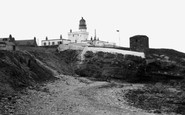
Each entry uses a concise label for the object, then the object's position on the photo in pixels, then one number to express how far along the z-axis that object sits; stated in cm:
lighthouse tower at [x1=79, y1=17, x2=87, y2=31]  9075
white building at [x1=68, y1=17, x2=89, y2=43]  8838
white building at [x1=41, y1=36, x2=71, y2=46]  7506
